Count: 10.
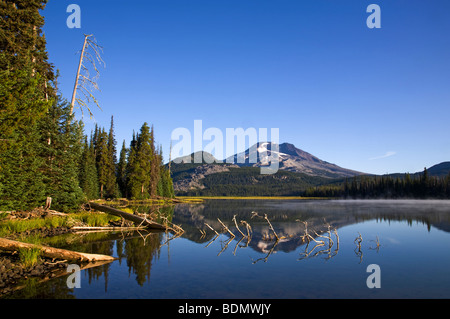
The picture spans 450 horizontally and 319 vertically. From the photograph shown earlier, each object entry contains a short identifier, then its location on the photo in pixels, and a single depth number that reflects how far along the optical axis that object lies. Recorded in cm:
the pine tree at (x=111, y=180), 7081
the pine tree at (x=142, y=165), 7025
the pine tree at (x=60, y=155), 2720
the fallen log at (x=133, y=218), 2616
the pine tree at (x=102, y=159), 6964
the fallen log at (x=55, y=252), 1262
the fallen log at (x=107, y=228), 2439
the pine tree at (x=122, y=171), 7806
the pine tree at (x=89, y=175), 5841
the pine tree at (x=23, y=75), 2206
